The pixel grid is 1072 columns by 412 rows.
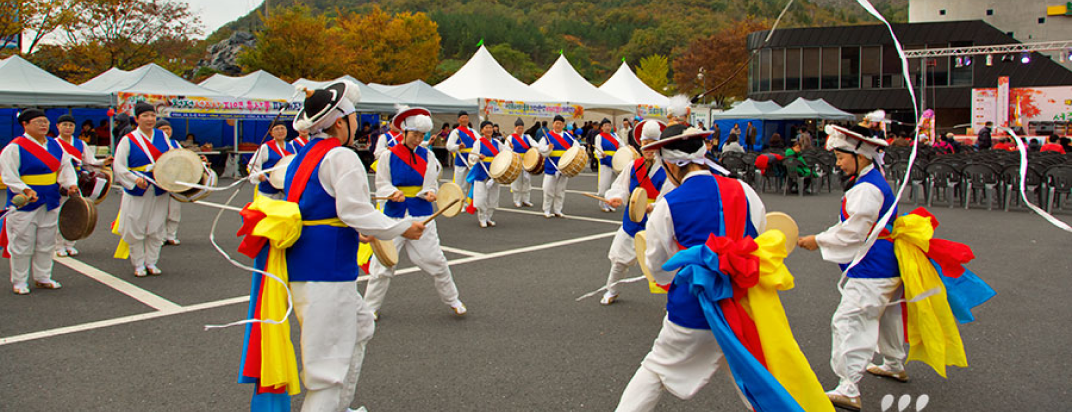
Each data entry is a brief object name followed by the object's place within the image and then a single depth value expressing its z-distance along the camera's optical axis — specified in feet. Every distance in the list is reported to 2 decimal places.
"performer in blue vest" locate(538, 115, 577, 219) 41.91
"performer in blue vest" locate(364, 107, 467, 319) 19.06
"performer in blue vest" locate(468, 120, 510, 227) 38.45
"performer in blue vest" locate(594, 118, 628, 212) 44.34
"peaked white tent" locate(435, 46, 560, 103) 81.00
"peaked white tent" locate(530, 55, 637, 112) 86.63
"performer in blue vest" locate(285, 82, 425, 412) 10.66
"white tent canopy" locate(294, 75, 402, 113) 71.77
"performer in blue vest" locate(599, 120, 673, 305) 20.72
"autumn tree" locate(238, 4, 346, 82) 116.78
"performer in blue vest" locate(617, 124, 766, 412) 10.18
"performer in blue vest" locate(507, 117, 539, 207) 42.24
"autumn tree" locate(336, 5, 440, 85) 147.23
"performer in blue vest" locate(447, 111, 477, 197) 42.47
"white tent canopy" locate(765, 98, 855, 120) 93.45
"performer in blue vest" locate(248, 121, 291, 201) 29.73
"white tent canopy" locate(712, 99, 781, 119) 93.91
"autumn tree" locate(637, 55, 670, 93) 244.83
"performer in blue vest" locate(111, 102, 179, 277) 24.91
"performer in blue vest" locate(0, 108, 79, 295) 22.00
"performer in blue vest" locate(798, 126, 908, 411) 13.15
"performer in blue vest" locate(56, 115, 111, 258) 25.41
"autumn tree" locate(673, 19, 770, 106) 178.40
